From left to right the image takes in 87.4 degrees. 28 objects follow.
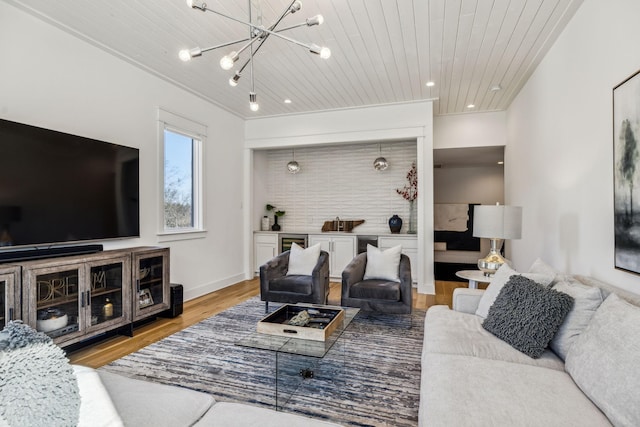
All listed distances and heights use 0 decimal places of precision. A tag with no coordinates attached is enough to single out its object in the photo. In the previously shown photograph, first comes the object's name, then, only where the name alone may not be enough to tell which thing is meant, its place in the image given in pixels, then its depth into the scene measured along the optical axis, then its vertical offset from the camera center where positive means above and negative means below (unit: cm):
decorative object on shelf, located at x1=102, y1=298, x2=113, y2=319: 303 -86
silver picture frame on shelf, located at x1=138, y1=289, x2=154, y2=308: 342 -87
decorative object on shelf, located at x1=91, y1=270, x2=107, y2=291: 294 -58
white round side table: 310 -61
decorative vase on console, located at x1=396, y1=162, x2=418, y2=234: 584 +38
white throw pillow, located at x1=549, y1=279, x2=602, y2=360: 177 -56
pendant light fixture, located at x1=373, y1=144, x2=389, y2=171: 577 +87
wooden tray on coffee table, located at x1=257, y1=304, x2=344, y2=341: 231 -82
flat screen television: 256 +24
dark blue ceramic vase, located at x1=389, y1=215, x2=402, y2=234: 570 -18
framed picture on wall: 188 +24
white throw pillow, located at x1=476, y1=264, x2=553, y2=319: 232 -54
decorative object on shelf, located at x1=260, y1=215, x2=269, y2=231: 650 -19
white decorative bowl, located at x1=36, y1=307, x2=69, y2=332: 255 -81
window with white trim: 432 +51
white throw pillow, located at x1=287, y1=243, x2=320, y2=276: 417 -59
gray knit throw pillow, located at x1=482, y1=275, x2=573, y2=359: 185 -60
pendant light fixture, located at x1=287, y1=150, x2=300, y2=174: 632 +91
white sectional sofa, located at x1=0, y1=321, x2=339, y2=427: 70 -66
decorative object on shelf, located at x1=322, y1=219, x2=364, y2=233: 617 -21
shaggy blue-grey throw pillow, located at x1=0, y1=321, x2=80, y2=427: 68 -36
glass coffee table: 211 -99
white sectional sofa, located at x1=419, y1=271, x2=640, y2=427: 125 -77
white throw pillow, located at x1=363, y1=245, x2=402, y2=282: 384 -60
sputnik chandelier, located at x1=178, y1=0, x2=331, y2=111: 200 +114
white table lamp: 309 -9
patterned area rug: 206 -118
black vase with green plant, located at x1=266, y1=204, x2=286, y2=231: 642 +0
